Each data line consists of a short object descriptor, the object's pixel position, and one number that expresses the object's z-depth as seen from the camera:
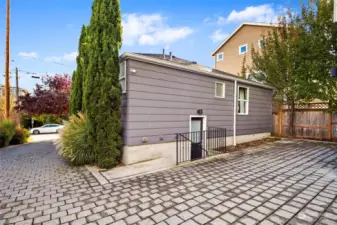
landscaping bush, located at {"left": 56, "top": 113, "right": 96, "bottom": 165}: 5.04
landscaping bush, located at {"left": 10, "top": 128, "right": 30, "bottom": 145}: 9.45
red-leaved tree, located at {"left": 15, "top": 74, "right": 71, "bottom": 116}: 13.74
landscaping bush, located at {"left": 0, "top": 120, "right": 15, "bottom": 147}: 8.41
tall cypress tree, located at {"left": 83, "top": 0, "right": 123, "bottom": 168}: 4.75
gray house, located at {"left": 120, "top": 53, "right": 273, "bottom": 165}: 4.97
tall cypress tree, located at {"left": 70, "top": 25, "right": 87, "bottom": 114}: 8.38
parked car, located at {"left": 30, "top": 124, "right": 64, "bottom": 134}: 16.33
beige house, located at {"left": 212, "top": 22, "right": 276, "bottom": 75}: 14.73
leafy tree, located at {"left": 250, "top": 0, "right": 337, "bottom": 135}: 7.56
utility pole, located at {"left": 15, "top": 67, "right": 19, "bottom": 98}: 15.34
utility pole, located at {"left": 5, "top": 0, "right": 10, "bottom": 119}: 9.50
